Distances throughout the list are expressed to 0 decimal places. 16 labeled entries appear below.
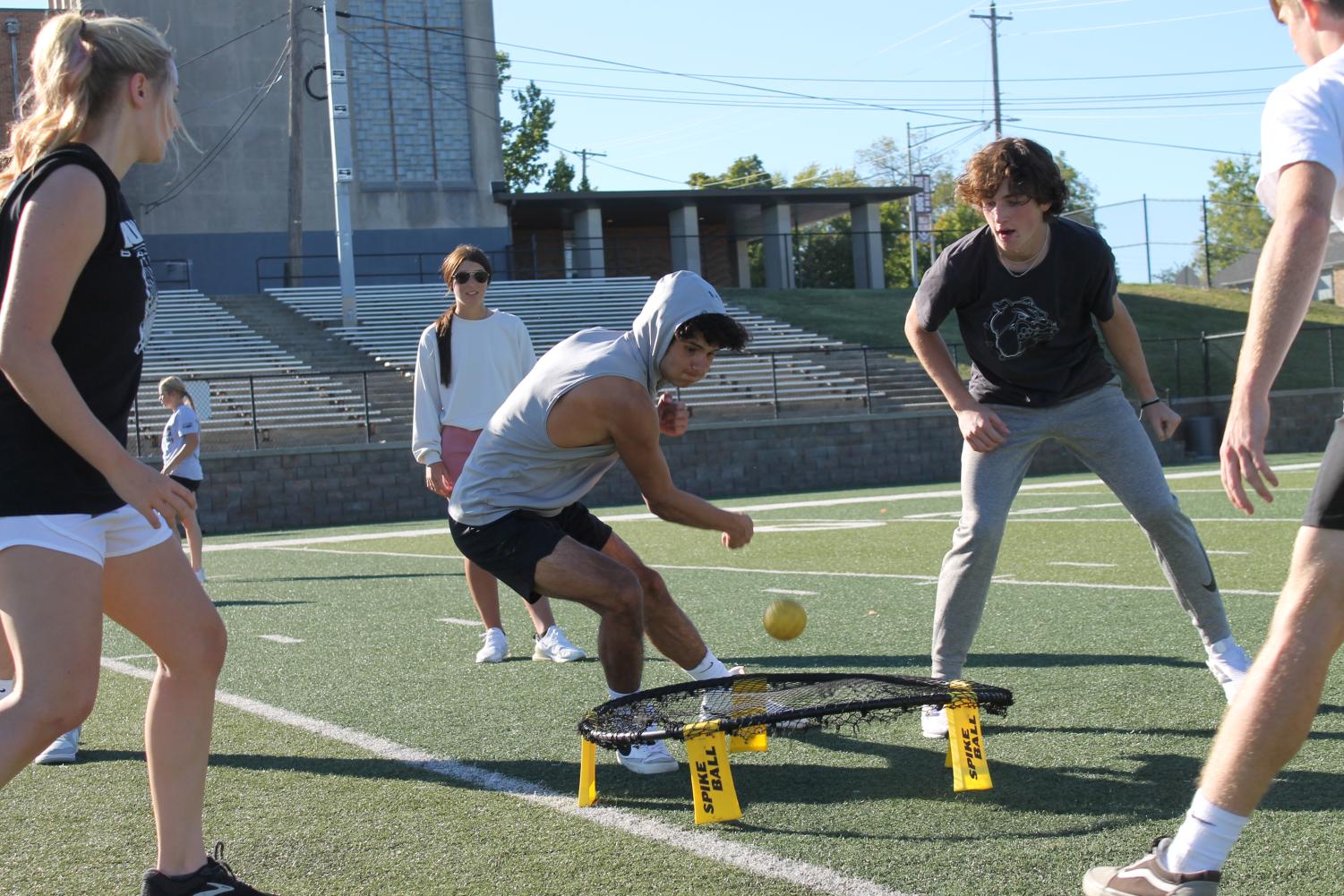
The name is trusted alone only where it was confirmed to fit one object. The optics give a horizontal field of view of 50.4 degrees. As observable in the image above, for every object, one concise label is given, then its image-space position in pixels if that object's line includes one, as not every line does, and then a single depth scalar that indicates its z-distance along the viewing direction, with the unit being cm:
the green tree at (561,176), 7494
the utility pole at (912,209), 6618
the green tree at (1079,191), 8856
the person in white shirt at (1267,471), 282
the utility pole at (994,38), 5917
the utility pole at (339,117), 2745
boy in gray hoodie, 457
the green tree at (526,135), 7206
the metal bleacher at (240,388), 2411
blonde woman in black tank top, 293
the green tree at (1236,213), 7606
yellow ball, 604
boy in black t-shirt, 510
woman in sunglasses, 720
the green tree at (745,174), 9025
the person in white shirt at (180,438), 1205
